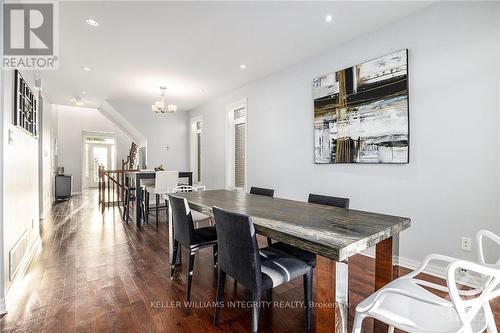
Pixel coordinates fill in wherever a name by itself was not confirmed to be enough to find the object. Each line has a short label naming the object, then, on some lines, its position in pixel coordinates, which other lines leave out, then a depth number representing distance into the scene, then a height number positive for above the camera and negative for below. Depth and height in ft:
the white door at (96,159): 32.94 +0.82
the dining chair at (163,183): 15.44 -1.17
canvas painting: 8.70 +2.05
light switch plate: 6.89 +0.80
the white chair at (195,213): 10.26 -2.01
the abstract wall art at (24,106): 7.61 +2.10
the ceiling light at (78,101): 19.19 +5.19
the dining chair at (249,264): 4.72 -2.17
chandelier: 15.78 +3.82
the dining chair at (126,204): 16.06 -2.59
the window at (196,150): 23.48 +1.39
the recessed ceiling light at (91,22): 8.58 +5.03
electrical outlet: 7.41 -2.37
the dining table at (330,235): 3.82 -1.22
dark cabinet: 23.80 -2.12
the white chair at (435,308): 2.98 -2.16
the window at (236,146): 17.10 +1.32
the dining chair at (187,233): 6.75 -2.04
